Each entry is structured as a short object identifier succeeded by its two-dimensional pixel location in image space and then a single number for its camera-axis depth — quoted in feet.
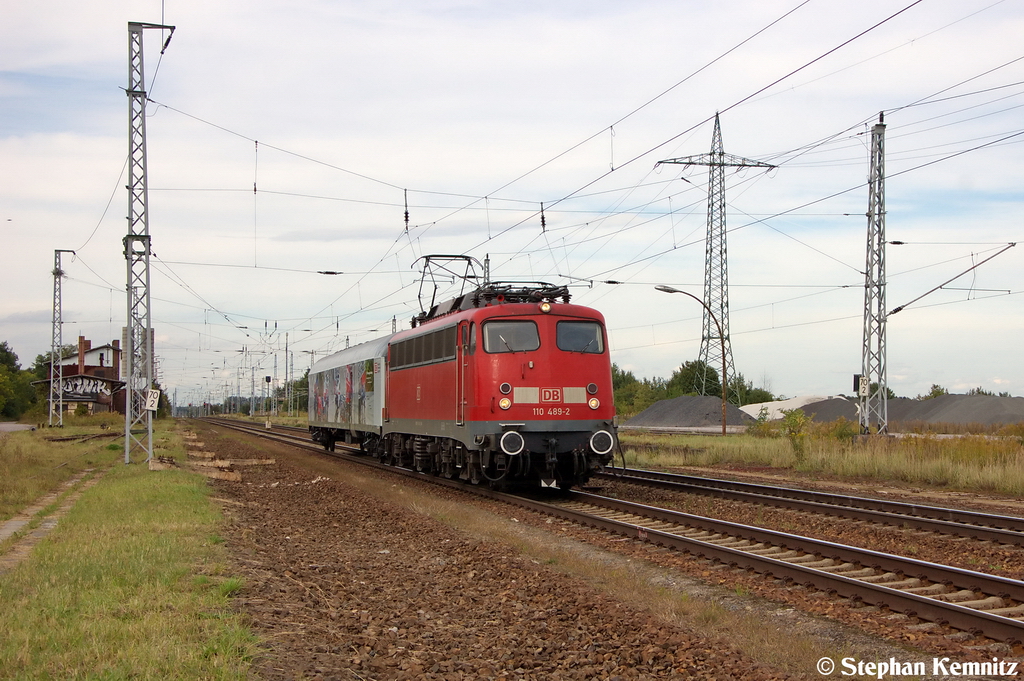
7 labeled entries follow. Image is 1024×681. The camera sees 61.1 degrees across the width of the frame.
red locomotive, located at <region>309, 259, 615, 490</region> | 53.52
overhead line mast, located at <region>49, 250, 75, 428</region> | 144.87
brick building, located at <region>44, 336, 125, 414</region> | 206.18
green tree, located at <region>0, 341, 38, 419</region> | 258.98
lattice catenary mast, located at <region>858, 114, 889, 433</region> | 86.28
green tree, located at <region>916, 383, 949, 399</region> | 240.10
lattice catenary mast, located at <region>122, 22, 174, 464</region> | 72.08
